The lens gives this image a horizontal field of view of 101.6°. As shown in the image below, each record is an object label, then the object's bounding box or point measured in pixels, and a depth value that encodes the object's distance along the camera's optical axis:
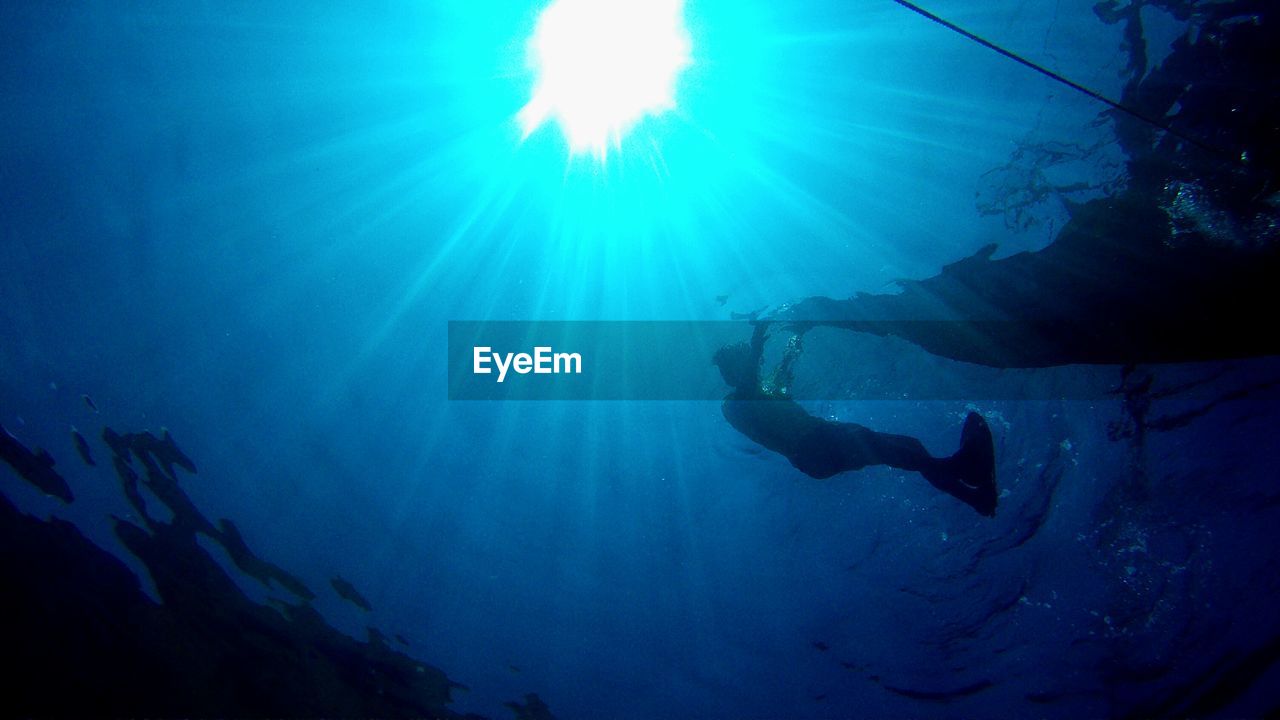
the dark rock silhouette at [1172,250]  6.42
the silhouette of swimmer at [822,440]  7.71
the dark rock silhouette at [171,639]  12.56
